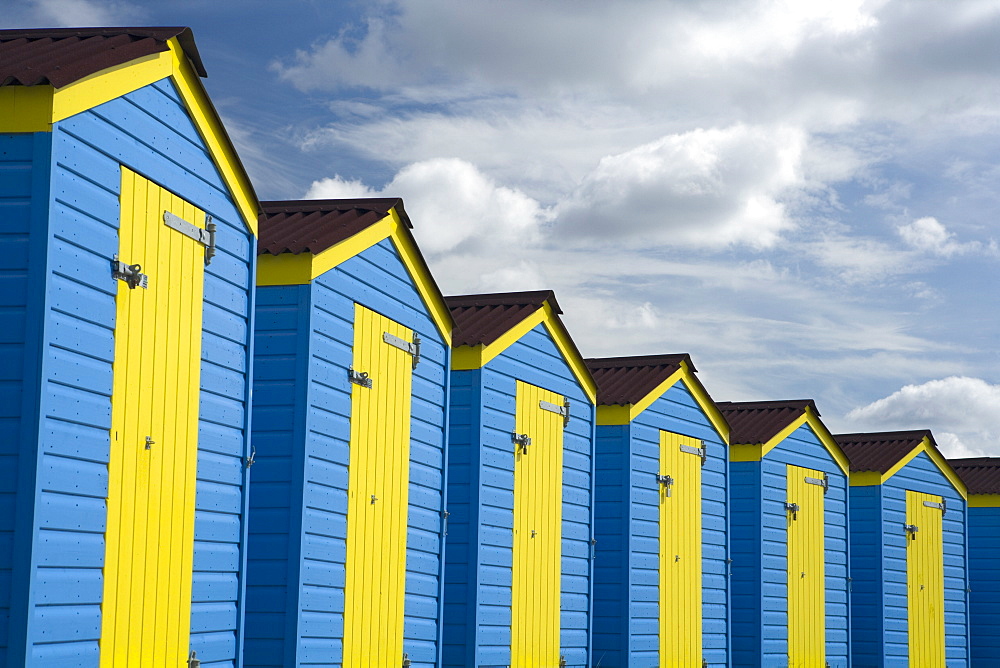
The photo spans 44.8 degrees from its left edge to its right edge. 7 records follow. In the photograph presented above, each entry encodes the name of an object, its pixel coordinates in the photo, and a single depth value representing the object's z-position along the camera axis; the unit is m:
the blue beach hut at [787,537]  17.61
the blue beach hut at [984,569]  23.77
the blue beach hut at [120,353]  6.34
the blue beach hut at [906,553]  20.61
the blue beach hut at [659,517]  15.02
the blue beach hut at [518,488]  12.12
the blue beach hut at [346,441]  9.18
